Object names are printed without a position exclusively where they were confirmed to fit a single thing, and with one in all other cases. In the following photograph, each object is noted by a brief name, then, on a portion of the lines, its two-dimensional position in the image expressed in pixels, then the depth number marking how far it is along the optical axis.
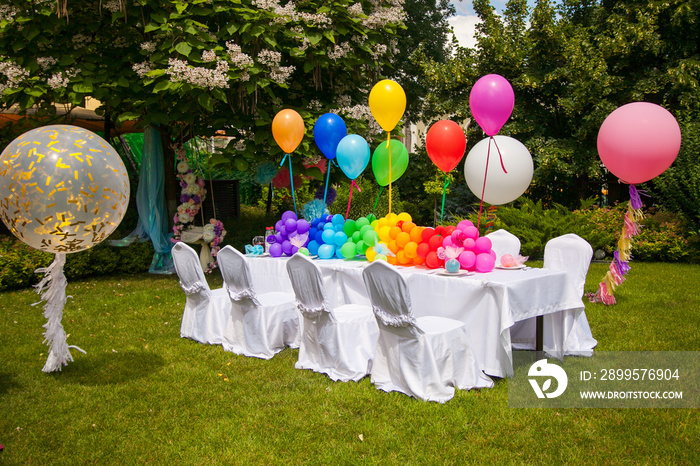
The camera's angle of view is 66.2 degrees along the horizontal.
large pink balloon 5.11
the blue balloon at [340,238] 5.55
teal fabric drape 9.25
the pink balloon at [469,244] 4.51
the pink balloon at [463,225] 4.70
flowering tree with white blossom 7.25
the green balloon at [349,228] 5.57
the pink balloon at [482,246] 4.50
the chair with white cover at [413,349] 3.74
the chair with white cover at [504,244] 5.54
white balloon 5.14
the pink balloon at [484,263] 4.46
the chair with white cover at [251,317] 4.89
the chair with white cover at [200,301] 5.24
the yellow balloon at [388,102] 5.47
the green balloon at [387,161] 5.76
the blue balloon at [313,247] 5.76
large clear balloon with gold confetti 3.67
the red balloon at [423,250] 4.75
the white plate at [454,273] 4.43
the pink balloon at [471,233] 4.59
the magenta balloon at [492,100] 4.77
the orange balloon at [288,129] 6.26
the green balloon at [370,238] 5.20
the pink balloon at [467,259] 4.44
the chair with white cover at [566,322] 4.57
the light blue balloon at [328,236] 5.60
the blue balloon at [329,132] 6.14
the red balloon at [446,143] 5.16
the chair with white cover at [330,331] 4.29
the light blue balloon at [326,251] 5.57
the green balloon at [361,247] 5.36
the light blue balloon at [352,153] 5.73
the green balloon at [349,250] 5.36
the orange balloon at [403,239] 4.98
